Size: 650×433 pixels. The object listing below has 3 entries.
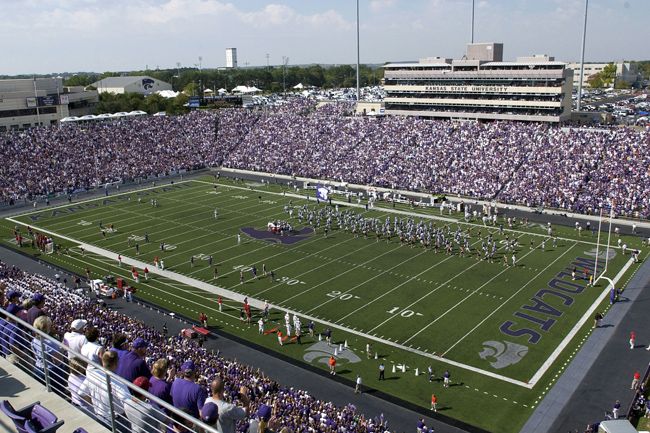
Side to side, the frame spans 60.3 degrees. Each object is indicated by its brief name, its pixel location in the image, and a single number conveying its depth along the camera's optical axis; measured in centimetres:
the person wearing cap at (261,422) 766
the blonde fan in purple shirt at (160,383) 651
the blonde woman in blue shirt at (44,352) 713
